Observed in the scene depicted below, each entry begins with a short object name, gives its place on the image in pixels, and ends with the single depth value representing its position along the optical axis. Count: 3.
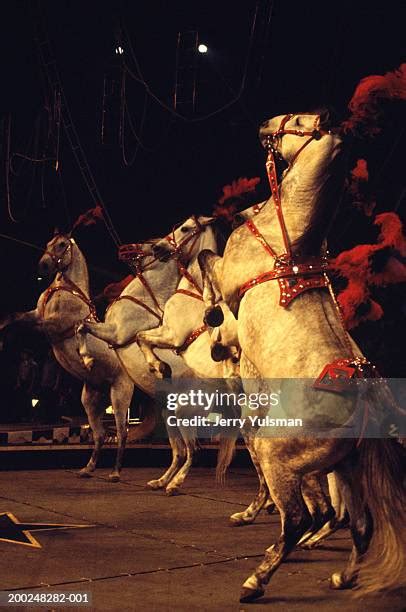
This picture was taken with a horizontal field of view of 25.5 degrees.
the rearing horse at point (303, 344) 4.31
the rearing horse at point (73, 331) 9.69
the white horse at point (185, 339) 8.09
